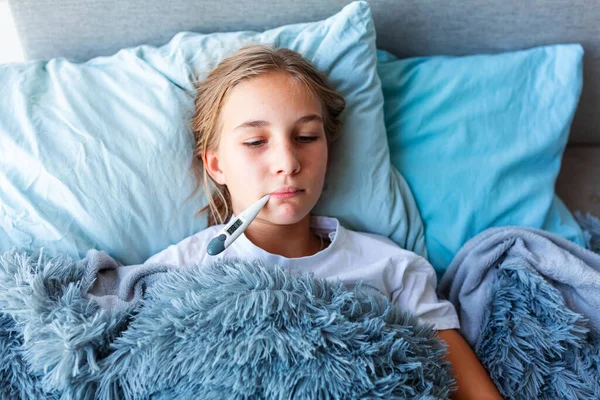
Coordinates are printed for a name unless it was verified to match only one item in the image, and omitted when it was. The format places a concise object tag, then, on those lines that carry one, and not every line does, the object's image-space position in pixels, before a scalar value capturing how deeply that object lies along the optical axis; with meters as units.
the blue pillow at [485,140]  1.14
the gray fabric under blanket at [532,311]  0.92
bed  0.99
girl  0.95
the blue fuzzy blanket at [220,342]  0.71
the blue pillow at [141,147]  0.96
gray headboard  1.14
